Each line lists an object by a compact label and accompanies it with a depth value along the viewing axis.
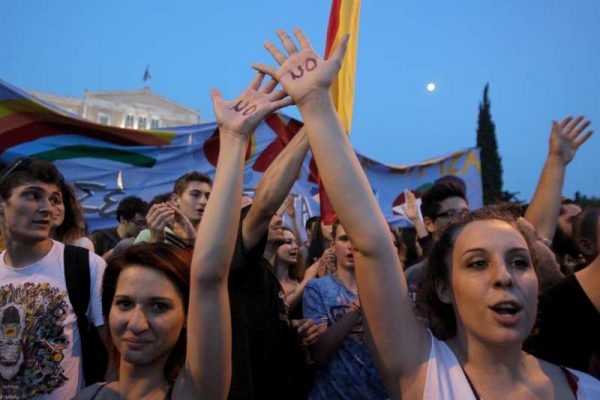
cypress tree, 29.62
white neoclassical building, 36.03
